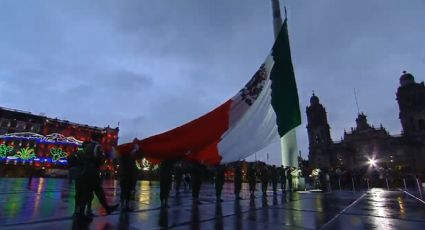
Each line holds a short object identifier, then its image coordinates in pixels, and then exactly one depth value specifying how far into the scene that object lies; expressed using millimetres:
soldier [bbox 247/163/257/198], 14161
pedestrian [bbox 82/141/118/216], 5754
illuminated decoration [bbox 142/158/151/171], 43825
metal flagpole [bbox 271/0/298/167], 16859
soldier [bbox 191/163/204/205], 11078
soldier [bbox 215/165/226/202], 11523
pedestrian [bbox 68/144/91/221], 5715
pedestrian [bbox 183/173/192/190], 20406
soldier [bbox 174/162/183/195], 14766
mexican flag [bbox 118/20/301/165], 6523
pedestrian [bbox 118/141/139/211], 7576
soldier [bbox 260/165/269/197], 14308
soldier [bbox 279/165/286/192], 17619
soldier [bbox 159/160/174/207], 8302
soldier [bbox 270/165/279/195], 18156
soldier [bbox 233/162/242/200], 12648
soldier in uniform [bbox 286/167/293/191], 18152
